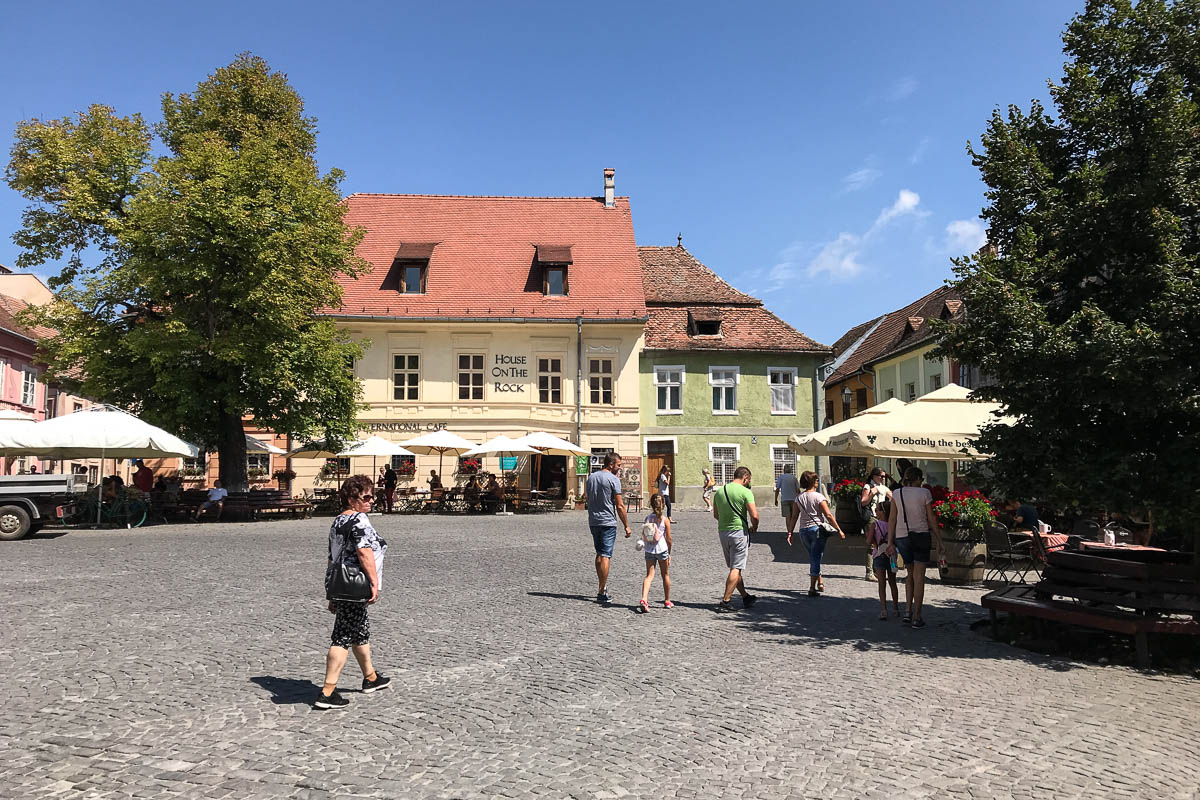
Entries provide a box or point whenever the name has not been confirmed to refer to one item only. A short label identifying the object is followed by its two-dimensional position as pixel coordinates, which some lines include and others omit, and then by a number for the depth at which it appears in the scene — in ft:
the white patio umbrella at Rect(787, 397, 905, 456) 52.65
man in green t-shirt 34.42
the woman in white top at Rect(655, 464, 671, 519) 86.22
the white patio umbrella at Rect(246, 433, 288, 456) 102.06
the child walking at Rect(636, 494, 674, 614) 34.53
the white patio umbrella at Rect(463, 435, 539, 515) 90.89
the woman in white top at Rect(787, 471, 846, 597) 37.73
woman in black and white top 21.05
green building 119.55
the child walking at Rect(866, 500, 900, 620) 32.32
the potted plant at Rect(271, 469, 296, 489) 105.50
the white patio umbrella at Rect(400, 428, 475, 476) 94.17
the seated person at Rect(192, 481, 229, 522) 81.25
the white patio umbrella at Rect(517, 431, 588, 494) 92.38
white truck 62.75
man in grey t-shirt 35.96
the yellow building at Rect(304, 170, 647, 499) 114.83
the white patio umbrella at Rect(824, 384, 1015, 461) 46.37
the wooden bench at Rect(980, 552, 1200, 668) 25.03
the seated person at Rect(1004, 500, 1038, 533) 46.68
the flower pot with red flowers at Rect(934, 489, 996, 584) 41.09
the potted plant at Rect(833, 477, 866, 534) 60.49
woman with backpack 31.22
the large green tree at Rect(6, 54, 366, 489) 80.02
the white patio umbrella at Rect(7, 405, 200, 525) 66.95
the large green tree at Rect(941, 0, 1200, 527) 23.93
